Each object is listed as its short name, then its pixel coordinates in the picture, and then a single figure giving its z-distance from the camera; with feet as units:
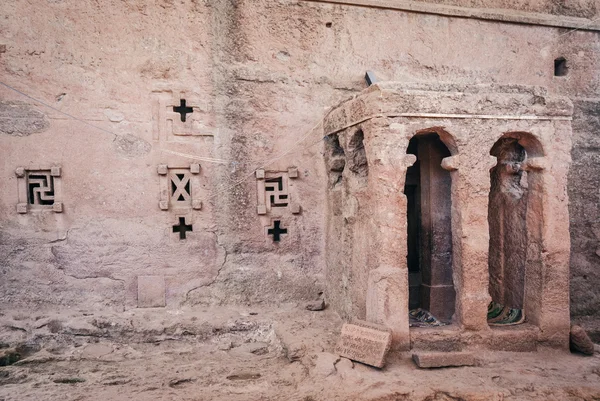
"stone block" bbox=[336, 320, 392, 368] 11.59
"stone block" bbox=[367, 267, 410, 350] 12.26
